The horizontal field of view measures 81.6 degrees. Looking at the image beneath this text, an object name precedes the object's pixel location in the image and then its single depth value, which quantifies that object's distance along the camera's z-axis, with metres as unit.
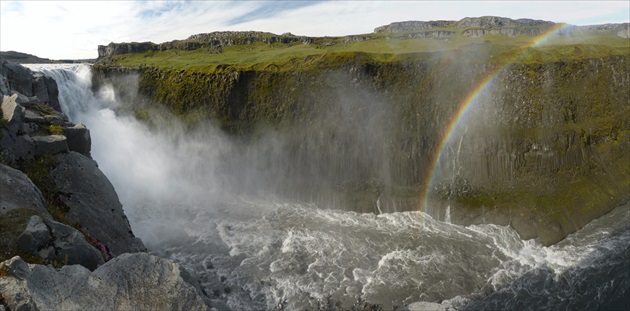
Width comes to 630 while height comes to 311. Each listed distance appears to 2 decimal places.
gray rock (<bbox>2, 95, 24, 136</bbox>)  21.08
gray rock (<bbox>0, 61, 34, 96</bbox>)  38.19
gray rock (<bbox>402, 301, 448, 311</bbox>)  26.30
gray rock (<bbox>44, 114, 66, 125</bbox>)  25.64
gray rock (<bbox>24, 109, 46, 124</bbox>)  24.36
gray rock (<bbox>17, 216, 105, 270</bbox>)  12.95
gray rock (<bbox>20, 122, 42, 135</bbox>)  22.26
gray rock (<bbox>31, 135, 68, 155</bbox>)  21.98
